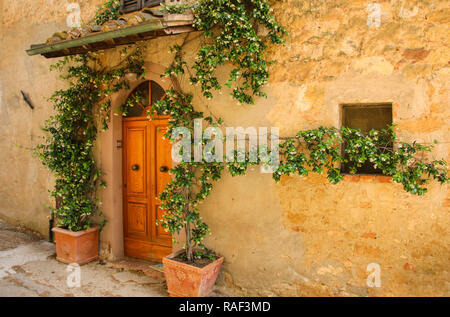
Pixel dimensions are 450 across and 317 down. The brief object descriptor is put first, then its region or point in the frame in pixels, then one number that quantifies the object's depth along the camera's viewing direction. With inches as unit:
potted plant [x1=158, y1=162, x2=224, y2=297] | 146.2
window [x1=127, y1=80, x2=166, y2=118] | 188.9
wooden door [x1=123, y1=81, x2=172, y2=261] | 188.4
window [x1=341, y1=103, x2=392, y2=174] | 134.5
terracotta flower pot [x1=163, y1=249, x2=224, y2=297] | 144.0
